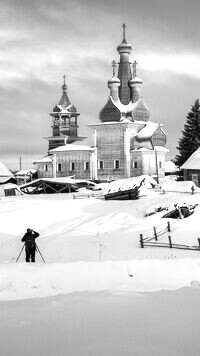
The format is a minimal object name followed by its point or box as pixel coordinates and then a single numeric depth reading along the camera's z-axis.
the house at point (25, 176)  72.55
